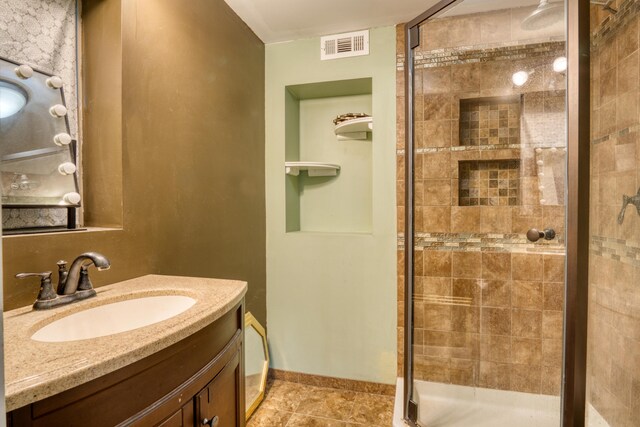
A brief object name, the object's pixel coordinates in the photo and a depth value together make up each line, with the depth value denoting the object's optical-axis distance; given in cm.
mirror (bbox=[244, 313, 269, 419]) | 188
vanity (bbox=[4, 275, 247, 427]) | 52
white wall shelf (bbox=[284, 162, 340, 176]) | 213
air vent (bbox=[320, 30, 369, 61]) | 202
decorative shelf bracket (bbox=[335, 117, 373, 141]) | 206
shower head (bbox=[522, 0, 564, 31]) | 127
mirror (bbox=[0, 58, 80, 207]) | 94
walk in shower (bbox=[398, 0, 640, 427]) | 136
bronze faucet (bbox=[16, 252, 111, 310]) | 87
